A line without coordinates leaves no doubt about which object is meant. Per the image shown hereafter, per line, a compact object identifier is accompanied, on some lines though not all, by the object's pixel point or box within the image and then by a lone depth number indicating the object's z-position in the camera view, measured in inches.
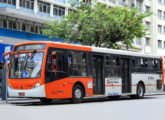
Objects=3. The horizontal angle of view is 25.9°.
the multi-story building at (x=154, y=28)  2052.2
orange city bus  628.4
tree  1159.0
